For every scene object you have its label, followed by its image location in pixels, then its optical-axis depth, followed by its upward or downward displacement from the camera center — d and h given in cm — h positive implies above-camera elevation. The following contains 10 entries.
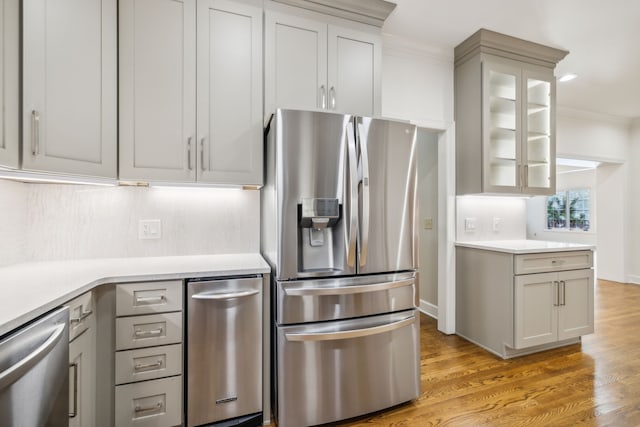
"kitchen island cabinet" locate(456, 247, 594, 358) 252 -73
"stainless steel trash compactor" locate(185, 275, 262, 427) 159 -72
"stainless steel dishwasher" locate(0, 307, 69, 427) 87 -50
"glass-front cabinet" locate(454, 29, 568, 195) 280 +96
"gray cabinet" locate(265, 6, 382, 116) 208 +106
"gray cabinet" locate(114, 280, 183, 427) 151 -69
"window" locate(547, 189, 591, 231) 725 +11
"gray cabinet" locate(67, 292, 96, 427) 128 -64
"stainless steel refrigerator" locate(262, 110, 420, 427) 168 -28
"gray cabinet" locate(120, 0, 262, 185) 179 +74
